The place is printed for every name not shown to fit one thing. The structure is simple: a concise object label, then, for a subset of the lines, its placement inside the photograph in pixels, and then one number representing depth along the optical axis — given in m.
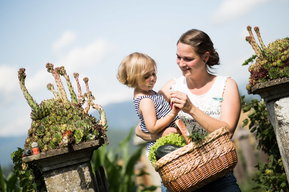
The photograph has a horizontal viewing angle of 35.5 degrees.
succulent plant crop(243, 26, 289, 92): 4.26
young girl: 3.28
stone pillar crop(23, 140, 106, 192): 3.76
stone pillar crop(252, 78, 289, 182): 4.26
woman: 2.86
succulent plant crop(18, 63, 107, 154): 3.81
